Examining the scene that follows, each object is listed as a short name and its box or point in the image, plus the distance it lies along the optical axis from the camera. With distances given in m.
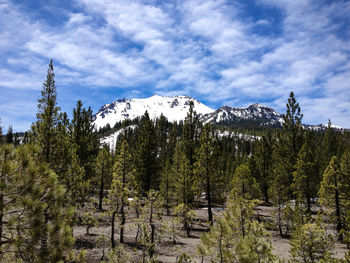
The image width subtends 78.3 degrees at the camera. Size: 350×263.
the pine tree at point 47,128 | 11.63
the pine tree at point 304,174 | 22.81
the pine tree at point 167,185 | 31.44
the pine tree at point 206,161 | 24.12
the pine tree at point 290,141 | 24.73
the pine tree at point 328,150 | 42.37
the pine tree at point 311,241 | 9.10
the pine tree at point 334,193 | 19.78
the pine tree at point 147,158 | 36.09
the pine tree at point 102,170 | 30.91
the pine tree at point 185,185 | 23.73
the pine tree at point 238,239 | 7.20
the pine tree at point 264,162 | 41.22
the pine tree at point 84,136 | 21.62
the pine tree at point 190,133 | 31.66
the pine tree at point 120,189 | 15.19
